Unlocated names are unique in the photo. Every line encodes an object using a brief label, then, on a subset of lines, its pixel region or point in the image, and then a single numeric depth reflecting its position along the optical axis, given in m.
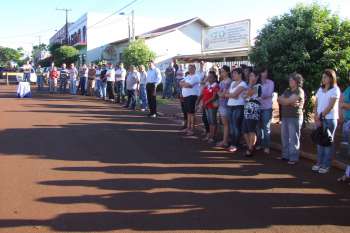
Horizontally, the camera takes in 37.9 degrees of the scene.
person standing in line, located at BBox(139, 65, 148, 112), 18.80
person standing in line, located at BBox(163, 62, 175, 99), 24.23
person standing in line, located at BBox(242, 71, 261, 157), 10.04
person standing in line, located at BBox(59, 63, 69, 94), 28.51
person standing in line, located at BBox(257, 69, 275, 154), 10.34
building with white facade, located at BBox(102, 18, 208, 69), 41.19
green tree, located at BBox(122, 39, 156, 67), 31.53
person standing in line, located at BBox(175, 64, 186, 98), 22.73
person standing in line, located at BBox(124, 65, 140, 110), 19.19
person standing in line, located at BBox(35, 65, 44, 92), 32.50
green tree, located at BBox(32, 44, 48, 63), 100.88
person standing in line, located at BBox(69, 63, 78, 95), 28.05
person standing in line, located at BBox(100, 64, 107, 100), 24.31
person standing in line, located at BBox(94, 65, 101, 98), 25.94
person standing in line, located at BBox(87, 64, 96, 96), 26.97
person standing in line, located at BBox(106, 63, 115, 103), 23.36
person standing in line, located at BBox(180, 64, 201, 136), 12.87
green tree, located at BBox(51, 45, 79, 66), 51.03
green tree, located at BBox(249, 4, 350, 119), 11.04
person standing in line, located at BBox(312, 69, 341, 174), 8.54
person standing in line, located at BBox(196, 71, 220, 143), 11.70
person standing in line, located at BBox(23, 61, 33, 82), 29.39
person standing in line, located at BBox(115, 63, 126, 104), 22.22
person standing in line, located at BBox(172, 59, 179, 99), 24.50
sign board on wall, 23.78
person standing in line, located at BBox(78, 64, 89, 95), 27.64
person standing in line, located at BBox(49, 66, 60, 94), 28.58
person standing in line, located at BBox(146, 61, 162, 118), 16.89
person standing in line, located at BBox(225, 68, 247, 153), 10.52
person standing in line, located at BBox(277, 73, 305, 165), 9.46
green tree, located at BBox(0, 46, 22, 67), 112.56
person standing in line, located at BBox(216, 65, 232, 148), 11.13
